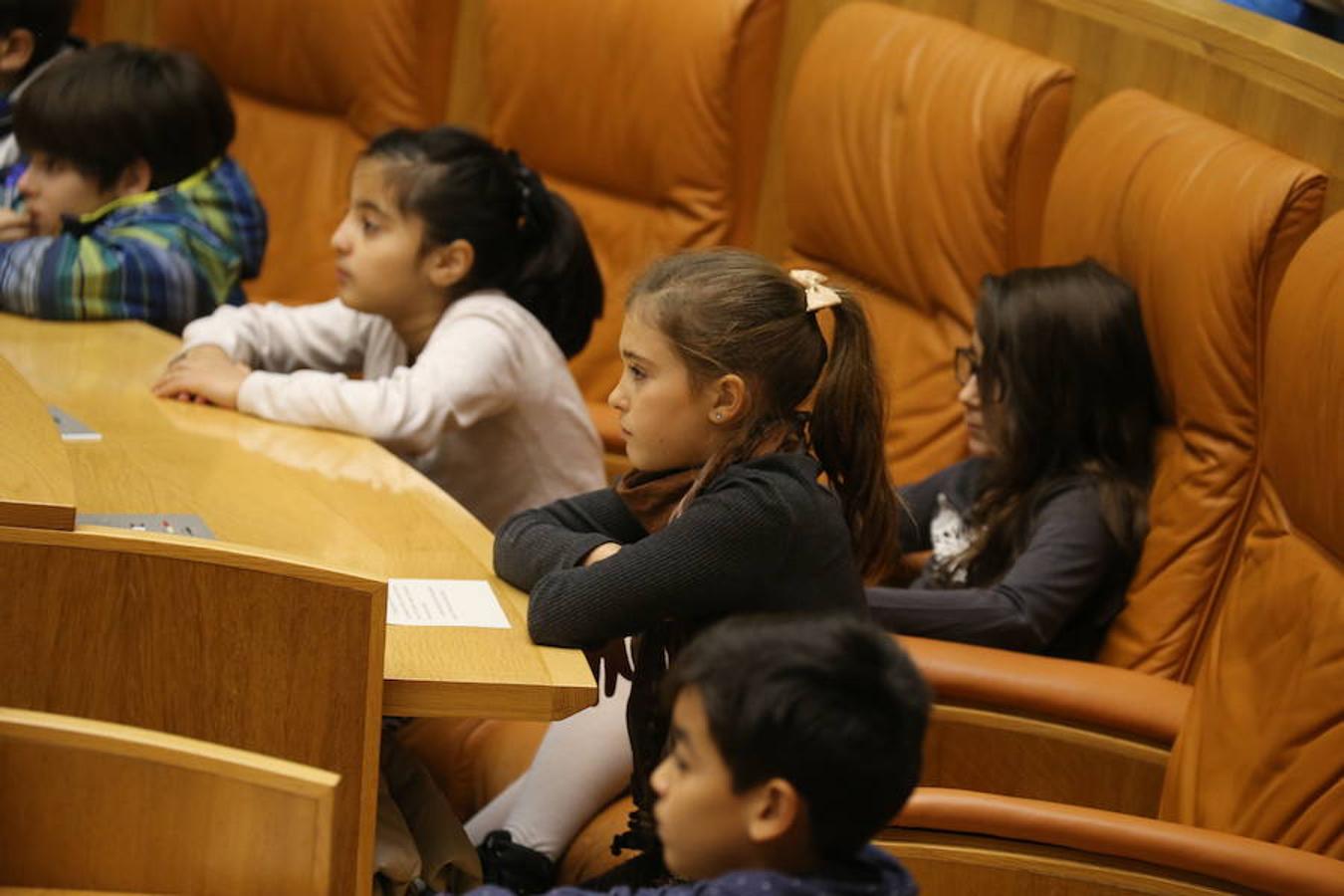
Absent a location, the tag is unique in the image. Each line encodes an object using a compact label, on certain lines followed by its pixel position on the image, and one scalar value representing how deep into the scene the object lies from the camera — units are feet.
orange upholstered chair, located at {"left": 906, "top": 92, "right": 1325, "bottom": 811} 30.91
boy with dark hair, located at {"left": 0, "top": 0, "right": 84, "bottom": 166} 35.27
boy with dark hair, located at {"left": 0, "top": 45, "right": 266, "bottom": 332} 33.36
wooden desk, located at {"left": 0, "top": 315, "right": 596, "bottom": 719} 29.17
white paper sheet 29.60
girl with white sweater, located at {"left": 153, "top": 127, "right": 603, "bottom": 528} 31.86
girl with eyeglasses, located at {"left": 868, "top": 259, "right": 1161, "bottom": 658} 31.62
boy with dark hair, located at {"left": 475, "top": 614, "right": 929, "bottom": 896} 27.44
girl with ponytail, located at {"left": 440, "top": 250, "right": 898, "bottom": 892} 29.41
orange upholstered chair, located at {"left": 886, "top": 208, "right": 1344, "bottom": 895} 29.53
